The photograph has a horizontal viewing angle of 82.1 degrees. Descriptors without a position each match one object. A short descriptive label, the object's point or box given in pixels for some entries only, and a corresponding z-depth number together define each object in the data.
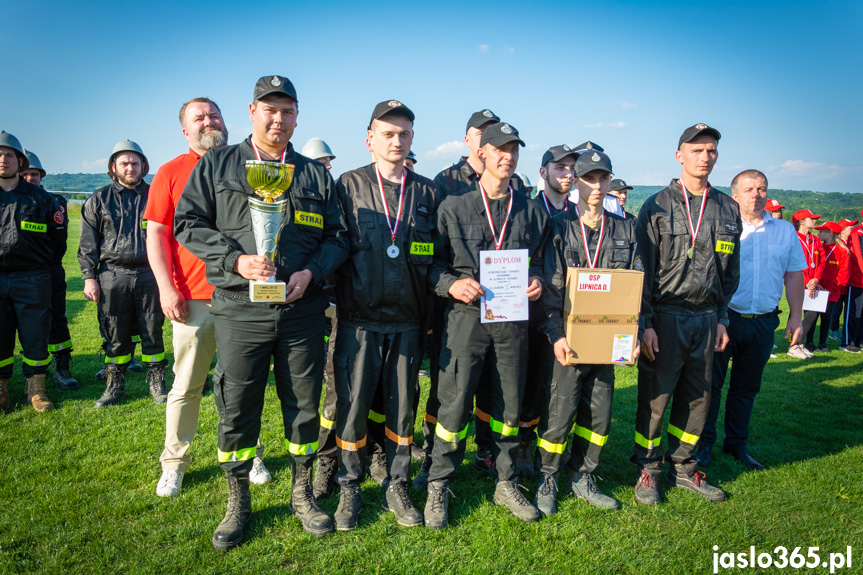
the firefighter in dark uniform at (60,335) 6.58
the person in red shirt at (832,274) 10.35
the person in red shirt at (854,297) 10.21
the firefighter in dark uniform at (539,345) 4.22
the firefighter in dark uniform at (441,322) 4.32
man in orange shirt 3.81
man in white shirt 5.11
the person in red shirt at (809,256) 9.81
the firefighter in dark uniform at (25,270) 5.62
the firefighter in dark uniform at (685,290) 4.13
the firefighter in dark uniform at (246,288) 3.28
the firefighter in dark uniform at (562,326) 3.91
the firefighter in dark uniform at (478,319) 3.73
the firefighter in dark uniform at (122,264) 6.30
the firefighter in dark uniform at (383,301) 3.66
